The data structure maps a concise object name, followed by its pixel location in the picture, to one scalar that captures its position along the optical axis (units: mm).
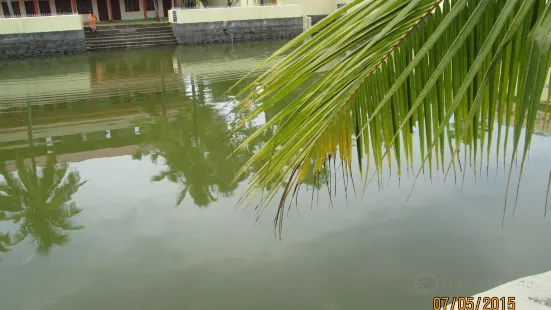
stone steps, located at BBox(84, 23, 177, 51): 19484
